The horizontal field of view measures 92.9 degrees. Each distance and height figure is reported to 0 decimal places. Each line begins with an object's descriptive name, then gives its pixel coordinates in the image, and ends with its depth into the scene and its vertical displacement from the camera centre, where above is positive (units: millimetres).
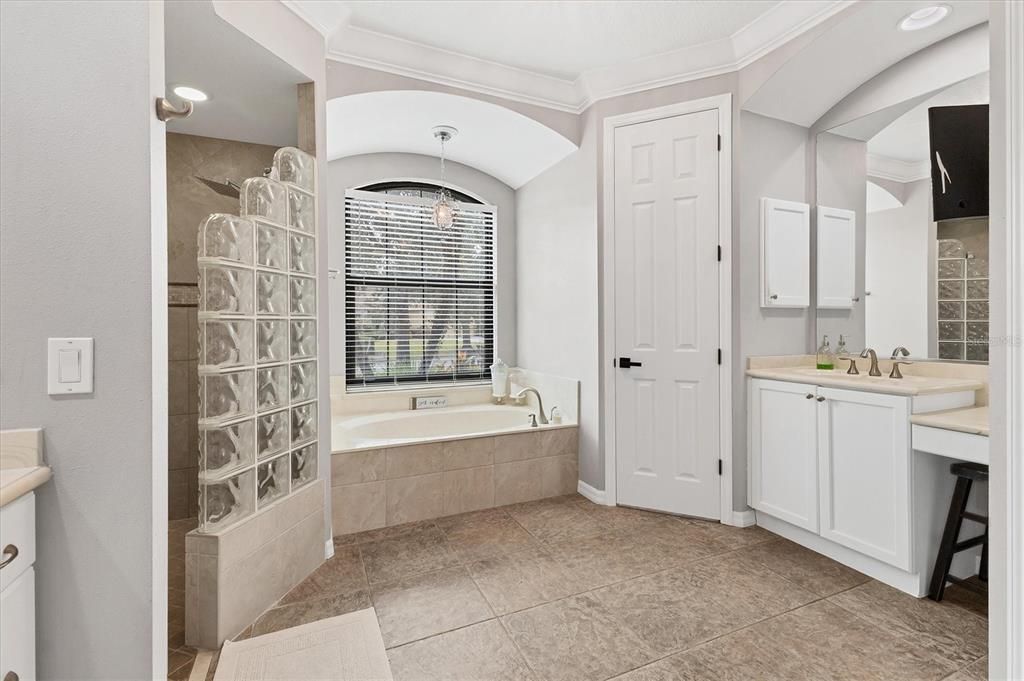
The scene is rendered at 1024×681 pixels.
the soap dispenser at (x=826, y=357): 2736 -112
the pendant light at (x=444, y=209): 3414 +940
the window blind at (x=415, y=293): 3891 +395
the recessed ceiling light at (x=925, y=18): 2129 +1429
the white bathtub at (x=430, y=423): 3352 -623
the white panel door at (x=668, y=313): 2799 +151
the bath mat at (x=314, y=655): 1602 -1094
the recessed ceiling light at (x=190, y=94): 2391 +1240
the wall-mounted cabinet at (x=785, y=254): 2775 +489
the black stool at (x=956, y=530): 1916 -774
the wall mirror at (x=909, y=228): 2254 +567
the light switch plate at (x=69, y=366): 959 -48
